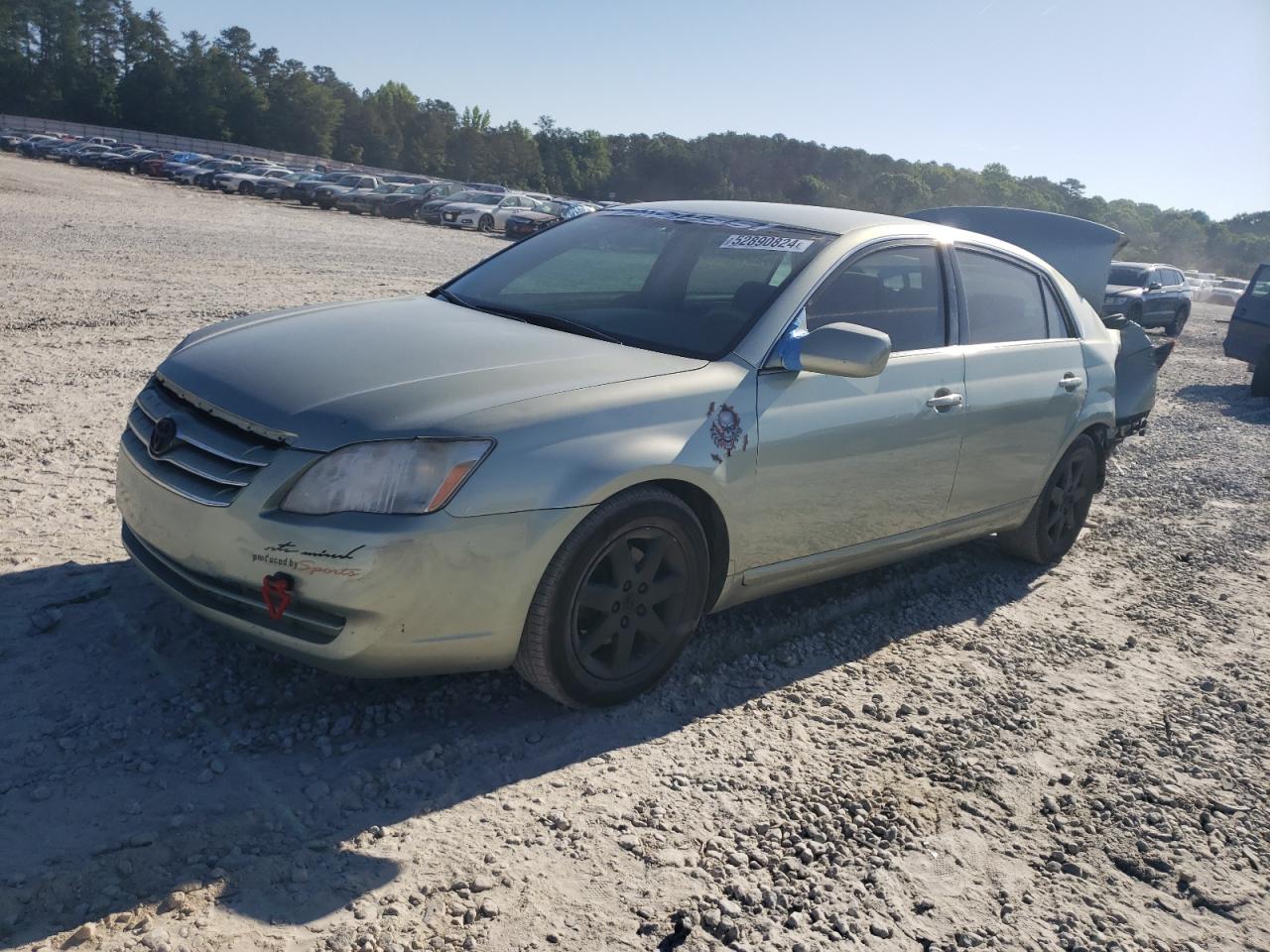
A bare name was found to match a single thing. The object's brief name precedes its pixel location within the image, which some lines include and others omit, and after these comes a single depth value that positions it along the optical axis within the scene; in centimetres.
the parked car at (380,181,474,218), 4216
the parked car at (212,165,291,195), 4438
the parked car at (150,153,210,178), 4883
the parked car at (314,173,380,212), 4222
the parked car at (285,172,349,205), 4275
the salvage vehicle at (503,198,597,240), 3812
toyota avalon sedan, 304
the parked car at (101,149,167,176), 5041
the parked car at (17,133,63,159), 5497
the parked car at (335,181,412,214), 4197
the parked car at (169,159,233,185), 4666
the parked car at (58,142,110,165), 5247
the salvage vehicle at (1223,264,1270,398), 1394
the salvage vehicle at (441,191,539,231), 3962
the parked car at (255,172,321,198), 4394
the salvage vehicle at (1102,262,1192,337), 2136
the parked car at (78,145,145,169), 5184
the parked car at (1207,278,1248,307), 4841
